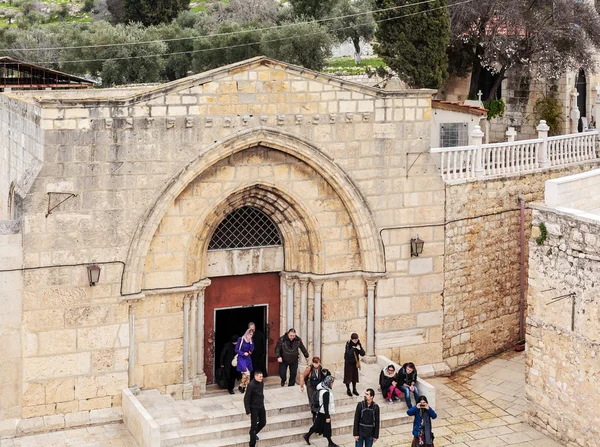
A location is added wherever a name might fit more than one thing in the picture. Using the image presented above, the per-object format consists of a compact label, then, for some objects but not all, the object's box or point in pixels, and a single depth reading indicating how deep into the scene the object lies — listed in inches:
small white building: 954.1
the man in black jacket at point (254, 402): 598.5
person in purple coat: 664.4
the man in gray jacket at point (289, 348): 666.8
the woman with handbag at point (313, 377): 627.8
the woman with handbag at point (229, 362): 674.2
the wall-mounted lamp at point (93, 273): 616.4
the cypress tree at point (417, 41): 1033.5
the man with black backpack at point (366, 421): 579.5
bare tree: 1114.1
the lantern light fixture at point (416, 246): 717.3
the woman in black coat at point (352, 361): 657.6
